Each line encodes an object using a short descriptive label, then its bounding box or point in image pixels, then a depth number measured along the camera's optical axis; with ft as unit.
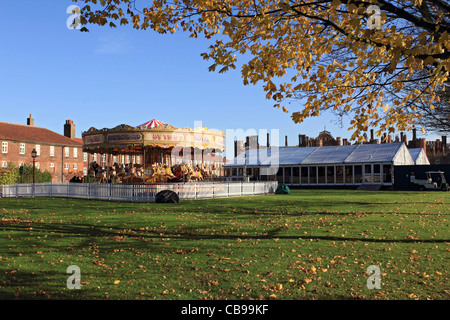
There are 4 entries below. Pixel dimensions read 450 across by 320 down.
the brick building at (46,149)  180.45
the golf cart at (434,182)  125.90
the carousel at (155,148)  81.87
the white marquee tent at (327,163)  140.97
